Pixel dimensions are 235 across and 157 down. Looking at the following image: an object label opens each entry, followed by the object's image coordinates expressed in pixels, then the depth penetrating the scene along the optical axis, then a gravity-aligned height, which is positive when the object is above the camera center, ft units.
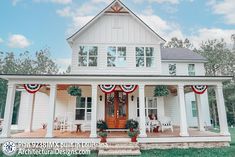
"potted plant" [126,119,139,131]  29.55 -3.23
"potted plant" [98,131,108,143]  24.77 -4.44
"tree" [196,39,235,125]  80.79 +21.54
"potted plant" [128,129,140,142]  25.12 -4.37
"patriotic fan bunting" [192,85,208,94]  28.76 +3.01
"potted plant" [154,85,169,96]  33.53 +3.28
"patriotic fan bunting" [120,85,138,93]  28.17 +3.20
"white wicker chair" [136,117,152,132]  32.40 -3.54
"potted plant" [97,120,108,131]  28.47 -3.25
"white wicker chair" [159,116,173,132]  32.96 -3.40
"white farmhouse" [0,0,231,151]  33.96 +8.56
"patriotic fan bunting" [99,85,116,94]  27.91 +3.19
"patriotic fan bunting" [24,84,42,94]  27.09 +3.28
